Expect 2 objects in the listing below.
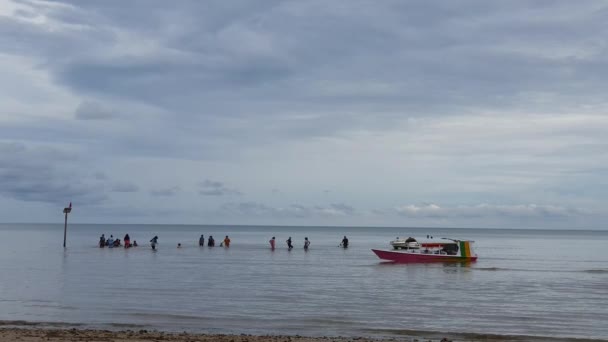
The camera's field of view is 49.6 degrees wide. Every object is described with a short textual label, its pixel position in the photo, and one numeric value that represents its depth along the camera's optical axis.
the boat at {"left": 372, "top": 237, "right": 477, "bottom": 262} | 49.03
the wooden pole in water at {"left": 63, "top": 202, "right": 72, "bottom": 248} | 62.47
